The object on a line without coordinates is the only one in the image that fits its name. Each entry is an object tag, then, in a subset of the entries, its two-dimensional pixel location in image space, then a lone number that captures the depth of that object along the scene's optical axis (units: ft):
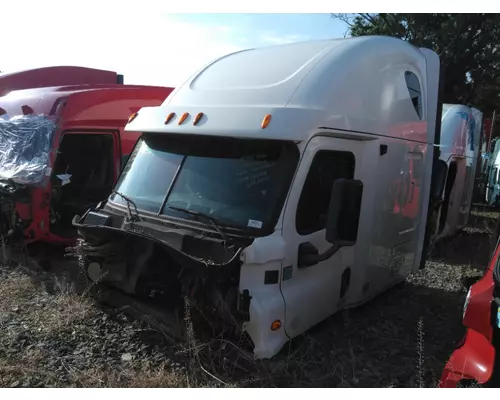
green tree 45.42
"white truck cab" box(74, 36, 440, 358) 12.76
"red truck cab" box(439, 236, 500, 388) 9.40
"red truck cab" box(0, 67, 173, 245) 22.75
